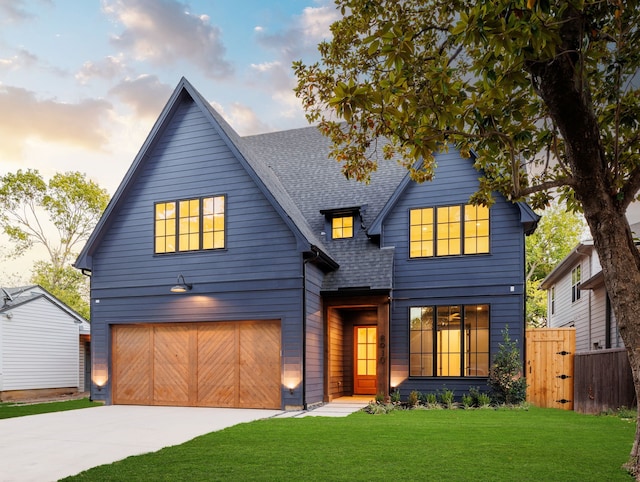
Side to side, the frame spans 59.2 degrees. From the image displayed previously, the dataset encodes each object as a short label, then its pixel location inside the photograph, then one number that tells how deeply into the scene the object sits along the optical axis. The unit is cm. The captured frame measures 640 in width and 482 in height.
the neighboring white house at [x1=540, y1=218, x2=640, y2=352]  1709
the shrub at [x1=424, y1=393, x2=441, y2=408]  1395
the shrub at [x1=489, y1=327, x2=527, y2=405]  1354
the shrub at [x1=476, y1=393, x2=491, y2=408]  1373
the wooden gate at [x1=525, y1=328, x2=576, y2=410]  1436
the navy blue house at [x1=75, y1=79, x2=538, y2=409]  1422
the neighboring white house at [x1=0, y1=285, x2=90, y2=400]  2025
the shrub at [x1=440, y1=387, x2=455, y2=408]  1394
